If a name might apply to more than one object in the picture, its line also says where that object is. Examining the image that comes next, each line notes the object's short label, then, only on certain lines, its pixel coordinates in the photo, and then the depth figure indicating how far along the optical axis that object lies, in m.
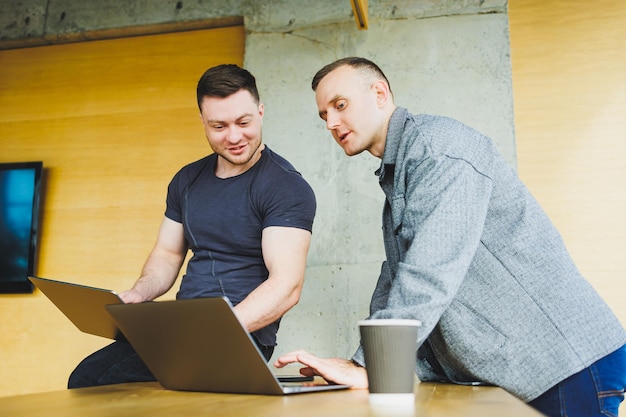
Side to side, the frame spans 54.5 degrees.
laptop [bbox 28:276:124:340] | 1.31
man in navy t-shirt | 1.62
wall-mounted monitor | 3.11
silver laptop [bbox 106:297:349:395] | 0.87
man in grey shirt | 1.06
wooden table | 0.72
